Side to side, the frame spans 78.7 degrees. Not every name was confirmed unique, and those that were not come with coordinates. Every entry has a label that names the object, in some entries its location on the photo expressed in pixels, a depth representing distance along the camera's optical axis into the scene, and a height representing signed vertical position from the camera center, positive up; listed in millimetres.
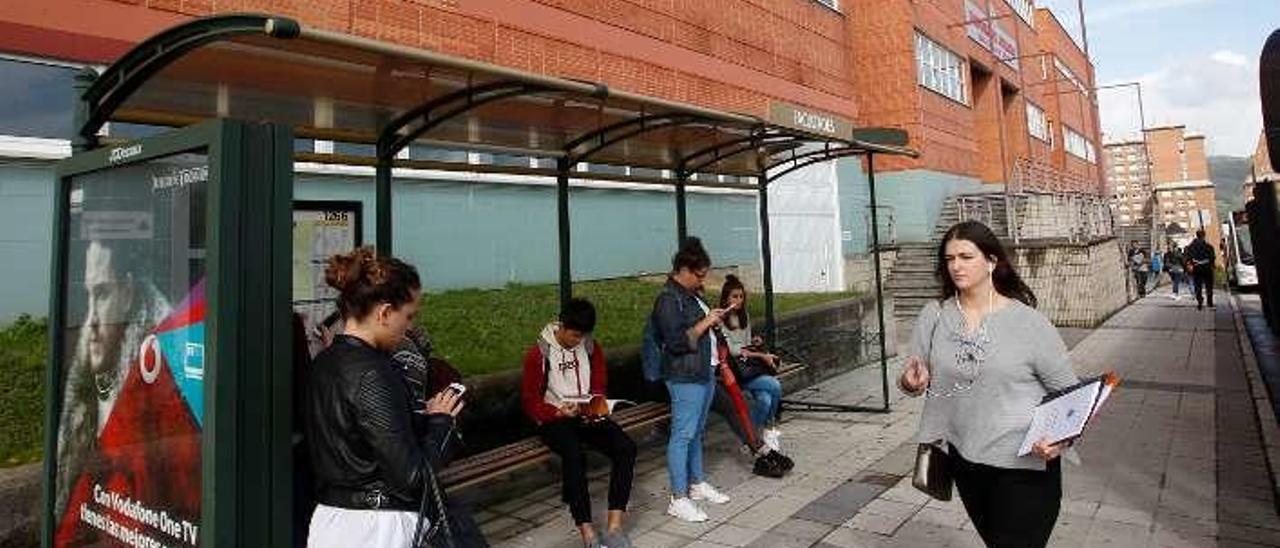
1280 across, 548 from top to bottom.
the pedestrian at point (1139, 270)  25734 +750
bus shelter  2668 +220
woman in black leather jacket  2488 -368
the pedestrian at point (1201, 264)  18656 +655
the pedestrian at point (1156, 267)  30792 +985
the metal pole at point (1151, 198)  33659 +4729
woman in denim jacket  5207 -351
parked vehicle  24922 +1169
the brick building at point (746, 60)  7875 +5157
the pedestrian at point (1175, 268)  23656 +720
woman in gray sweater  2883 -324
